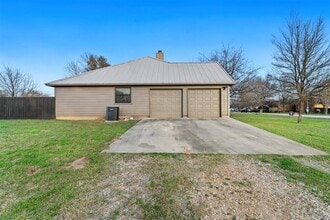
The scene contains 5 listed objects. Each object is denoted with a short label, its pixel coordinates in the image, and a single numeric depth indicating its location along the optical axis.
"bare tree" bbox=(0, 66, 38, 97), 33.00
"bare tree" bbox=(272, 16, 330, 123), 12.73
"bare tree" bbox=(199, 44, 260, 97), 21.66
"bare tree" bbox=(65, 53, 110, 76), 34.34
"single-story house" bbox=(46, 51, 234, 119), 12.76
